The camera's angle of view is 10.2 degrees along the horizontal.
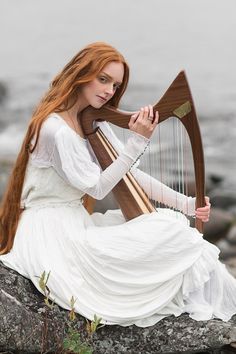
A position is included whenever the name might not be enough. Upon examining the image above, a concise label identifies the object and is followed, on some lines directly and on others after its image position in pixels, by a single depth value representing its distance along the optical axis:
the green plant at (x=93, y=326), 4.10
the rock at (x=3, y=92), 23.17
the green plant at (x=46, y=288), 4.03
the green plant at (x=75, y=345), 4.38
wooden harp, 4.67
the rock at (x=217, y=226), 12.95
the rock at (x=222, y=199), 15.56
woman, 4.77
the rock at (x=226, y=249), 12.10
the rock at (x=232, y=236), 12.84
